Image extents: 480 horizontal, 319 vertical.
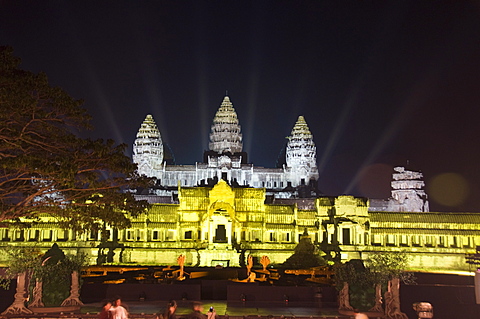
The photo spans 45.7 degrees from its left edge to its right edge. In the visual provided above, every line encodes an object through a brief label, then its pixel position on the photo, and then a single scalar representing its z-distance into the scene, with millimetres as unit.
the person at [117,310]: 17453
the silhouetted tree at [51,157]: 24953
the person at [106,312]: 17422
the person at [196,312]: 16391
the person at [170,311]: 16969
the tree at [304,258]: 49378
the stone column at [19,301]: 25047
